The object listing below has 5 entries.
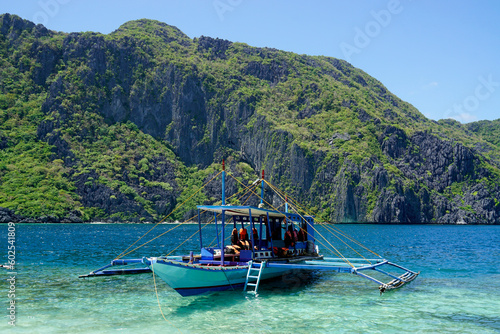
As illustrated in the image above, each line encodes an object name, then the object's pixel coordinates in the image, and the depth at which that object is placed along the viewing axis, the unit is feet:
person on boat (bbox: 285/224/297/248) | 106.52
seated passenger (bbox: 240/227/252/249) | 93.48
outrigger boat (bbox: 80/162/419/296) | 77.25
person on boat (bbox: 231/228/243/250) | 93.20
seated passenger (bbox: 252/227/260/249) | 98.49
